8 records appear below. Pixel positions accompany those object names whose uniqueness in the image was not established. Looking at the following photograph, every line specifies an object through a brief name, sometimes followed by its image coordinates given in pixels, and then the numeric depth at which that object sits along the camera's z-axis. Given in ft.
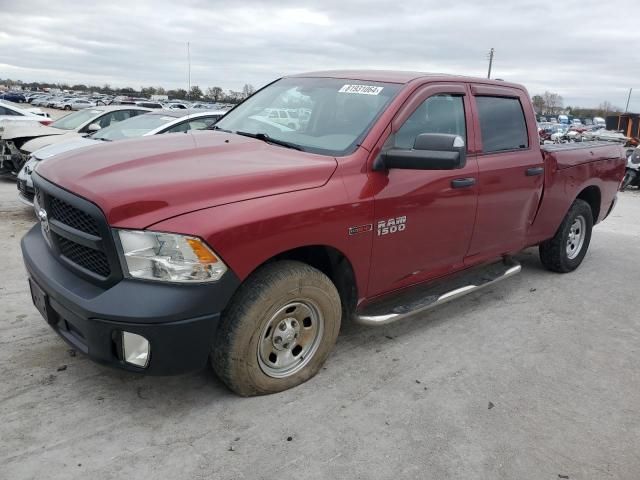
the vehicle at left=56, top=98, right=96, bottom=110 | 175.24
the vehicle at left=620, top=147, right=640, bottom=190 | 45.29
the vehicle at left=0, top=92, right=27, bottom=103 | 194.14
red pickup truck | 8.30
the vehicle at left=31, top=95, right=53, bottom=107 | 201.40
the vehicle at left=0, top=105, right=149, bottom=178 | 27.17
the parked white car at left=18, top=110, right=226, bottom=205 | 21.94
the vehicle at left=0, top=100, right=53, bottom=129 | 31.50
